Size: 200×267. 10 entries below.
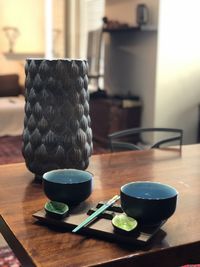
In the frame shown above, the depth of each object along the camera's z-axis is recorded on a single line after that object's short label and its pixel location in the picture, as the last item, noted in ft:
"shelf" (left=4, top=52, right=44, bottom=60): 21.17
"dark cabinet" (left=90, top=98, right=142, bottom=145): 14.28
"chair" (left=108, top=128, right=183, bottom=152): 6.12
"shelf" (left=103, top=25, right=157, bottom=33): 13.34
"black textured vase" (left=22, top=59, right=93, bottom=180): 3.95
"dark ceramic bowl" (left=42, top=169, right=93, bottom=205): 3.26
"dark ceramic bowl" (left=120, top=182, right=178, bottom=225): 2.87
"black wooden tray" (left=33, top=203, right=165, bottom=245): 2.80
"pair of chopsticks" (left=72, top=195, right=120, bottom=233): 2.95
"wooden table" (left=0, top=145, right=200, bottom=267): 2.67
